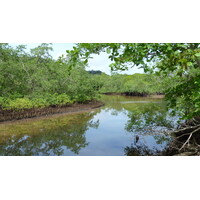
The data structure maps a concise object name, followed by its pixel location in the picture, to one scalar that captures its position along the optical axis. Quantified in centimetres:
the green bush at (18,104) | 832
